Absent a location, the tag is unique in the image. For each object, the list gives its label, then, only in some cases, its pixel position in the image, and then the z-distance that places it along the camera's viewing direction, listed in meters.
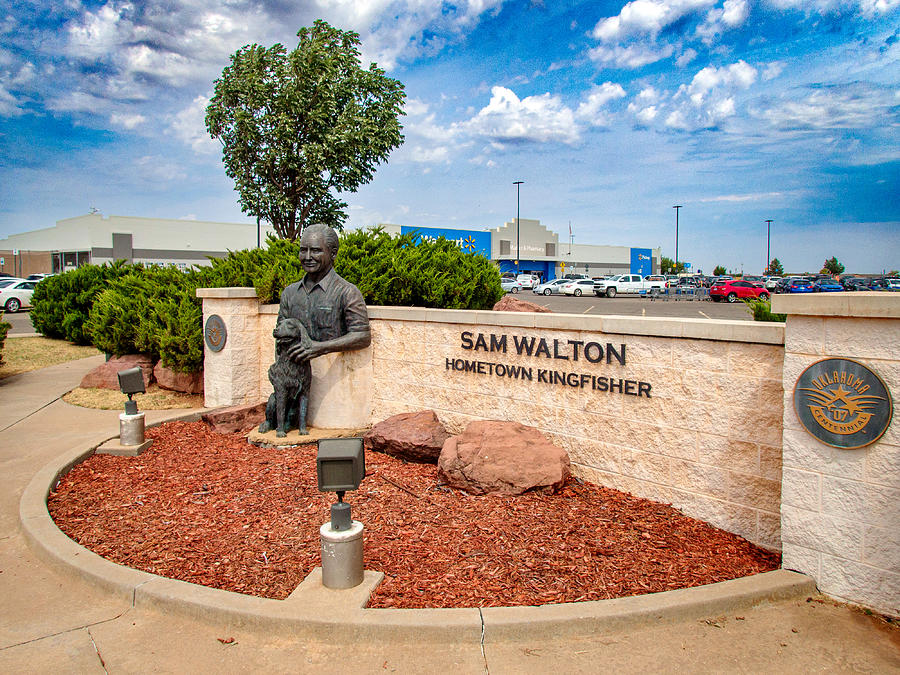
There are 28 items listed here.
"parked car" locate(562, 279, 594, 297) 45.56
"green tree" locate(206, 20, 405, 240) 17.98
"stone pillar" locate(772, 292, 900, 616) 3.27
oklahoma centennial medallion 3.29
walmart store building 61.75
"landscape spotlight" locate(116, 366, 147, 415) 5.99
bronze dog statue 6.34
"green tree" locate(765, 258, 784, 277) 111.23
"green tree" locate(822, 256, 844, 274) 111.50
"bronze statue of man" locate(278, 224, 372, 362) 6.40
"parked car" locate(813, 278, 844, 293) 41.36
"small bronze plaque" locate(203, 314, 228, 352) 8.03
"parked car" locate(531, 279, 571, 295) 46.41
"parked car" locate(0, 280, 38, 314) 29.92
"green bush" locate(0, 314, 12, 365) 11.17
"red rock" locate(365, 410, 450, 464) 5.70
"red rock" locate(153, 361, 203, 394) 9.12
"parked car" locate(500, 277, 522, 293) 48.75
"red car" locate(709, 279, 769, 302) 40.31
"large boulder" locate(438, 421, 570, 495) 4.79
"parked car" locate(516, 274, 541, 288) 52.66
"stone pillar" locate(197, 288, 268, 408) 7.98
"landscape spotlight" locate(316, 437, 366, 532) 3.23
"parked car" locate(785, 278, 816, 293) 44.54
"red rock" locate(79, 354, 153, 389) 9.66
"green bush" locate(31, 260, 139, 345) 15.24
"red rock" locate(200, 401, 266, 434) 7.12
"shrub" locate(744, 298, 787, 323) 7.59
